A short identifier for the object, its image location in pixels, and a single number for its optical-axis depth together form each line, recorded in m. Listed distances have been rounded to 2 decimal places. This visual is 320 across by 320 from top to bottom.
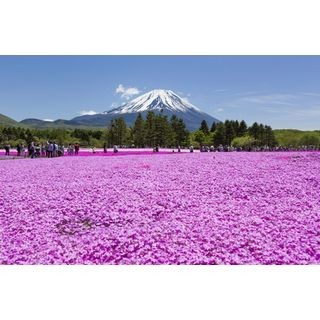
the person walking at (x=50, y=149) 31.10
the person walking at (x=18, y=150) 35.46
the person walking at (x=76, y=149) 37.45
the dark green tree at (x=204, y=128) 91.56
